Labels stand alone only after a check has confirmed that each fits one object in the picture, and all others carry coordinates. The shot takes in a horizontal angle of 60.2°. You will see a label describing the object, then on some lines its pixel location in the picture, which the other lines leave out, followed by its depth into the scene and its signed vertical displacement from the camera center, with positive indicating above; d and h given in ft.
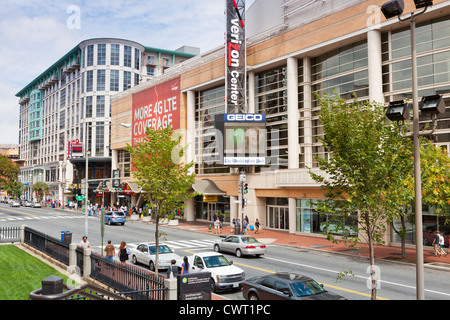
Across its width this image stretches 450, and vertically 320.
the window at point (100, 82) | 295.69 +74.90
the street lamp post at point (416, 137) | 33.09 +3.53
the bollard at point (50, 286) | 22.26 -6.03
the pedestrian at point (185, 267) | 53.58 -12.06
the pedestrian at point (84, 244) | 65.52 -10.76
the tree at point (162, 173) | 67.31 +1.21
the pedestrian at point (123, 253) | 65.10 -12.20
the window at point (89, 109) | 297.12 +54.78
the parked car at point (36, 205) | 278.71 -17.05
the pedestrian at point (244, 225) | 119.00 -14.46
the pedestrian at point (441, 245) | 80.94 -14.36
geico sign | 131.54 +20.97
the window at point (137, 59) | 303.07 +94.59
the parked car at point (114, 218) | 154.01 -14.90
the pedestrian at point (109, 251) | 63.26 -11.63
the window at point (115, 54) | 292.81 +95.24
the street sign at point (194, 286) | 39.04 -10.87
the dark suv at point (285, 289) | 40.45 -12.03
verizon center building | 100.01 +30.20
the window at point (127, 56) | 296.71 +95.10
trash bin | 78.12 -11.32
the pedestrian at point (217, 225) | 127.85 -15.06
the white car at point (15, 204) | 285.00 -16.47
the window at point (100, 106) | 295.69 +56.28
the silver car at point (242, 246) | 80.43 -14.16
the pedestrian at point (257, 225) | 128.06 -15.25
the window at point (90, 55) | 293.84 +95.05
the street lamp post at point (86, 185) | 91.12 -1.05
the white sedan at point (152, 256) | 68.58 -13.81
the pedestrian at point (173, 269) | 51.98 -11.98
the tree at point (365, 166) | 43.39 +1.31
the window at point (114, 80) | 295.69 +76.45
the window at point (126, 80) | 297.53 +77.13
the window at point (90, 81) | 296.51 +76.46
